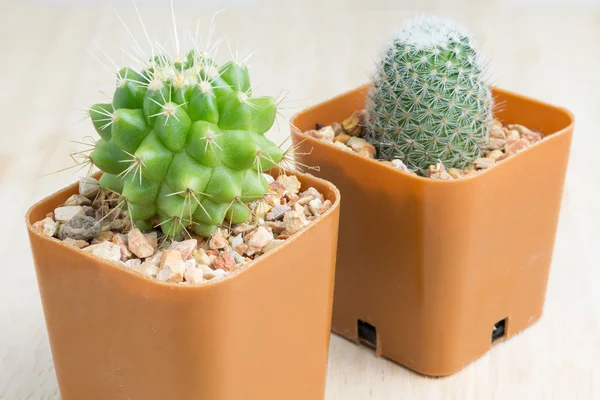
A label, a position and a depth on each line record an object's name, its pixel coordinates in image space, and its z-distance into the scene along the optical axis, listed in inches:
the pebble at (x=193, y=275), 17.7
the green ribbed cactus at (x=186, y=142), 17.9
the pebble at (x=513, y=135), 21.2
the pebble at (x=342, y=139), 21.1
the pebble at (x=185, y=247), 18.2
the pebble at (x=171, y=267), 17.7
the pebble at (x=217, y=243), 18.5
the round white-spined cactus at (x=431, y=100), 20.4
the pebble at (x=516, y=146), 20.9
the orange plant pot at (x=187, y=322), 17.6
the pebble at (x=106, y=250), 18.1
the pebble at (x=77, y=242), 18.4
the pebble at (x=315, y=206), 18.8
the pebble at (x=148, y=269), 17.9
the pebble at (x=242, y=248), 18.3
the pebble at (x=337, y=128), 21.4
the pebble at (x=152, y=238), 18.5
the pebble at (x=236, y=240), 18.5
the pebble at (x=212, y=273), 17.9
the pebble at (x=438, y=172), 20.1
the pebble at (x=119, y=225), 18.9
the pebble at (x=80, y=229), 18.5
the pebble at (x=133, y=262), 18.1
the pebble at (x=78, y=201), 19.0
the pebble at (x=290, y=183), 19.3
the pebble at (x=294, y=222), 18.5
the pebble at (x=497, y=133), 21.4
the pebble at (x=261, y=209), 18.9
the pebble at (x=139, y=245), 18.3
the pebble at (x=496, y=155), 20.8
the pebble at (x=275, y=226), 18.8
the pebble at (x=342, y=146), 20.3
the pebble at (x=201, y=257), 18.2
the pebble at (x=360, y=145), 20.8
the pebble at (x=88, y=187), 19.2
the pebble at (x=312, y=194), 19.1
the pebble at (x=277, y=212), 18.9
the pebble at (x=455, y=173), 20.3
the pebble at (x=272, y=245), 18.3
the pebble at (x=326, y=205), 18.8
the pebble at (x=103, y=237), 18.6
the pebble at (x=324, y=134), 20.9
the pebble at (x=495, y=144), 21.2
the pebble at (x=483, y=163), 20.6
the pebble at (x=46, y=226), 18.5
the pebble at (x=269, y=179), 19.3
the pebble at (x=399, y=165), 20.1
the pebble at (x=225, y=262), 18.1
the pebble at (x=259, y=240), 18.3
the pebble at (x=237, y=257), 18.2
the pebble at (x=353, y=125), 21.4
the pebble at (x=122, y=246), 18.3
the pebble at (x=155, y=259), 18.1
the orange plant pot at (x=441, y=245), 19.9
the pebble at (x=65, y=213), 18.7
